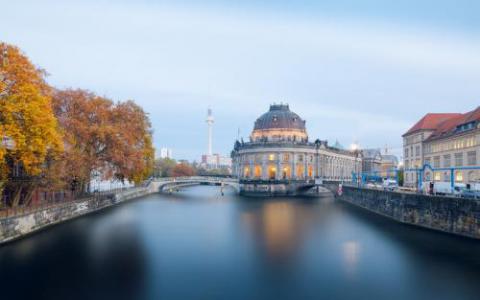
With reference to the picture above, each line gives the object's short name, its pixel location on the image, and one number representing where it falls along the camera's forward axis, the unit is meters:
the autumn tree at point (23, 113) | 36.84
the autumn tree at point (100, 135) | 59.93
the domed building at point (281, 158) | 123.75
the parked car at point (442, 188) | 45.27
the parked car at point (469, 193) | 40.06
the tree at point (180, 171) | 184.00
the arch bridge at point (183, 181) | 124.63
